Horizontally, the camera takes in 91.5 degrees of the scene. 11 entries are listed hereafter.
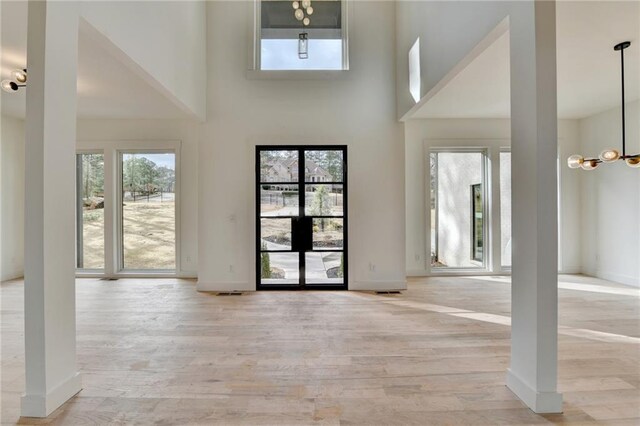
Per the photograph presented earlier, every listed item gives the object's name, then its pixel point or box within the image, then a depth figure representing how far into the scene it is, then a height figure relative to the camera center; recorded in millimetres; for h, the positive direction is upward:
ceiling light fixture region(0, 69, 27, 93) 2604 +1182
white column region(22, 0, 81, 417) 1876 +35
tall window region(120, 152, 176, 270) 5930 +111
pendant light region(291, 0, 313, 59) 5012 +2749
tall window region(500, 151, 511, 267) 6055 +68
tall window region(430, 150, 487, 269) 6086 +116
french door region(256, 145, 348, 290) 5035 -2
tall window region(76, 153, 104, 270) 5934 +103
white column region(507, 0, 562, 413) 1917 +38
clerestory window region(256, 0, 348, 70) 5000 +2882
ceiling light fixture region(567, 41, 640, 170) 3287 +686
